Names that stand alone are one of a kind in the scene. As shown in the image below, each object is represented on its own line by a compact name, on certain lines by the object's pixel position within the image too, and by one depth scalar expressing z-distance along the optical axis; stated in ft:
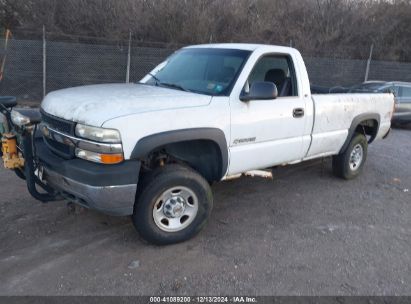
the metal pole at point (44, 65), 37.84
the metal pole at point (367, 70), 49.85
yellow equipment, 12.07
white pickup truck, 10.61
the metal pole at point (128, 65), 40.10
